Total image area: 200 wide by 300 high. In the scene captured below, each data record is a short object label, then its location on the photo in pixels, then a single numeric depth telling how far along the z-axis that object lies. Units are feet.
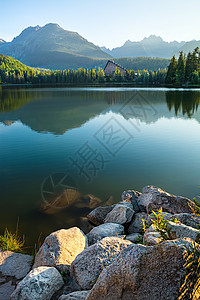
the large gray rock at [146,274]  11.35
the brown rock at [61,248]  22.45
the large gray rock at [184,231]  18.65
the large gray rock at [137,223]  31.50
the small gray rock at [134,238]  25.74
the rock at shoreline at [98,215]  34.98
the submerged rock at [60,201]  40.40
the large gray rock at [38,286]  17.89
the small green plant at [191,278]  10.93
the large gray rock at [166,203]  32.04
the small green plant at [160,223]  17.28
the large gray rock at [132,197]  36.74
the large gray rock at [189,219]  24.08
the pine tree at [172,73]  435.94
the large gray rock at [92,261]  19.12
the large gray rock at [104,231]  27.84
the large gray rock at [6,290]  20.01
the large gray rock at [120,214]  32.27
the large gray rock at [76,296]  16.16
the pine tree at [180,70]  413.18
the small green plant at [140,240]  25.45
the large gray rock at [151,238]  19.77
